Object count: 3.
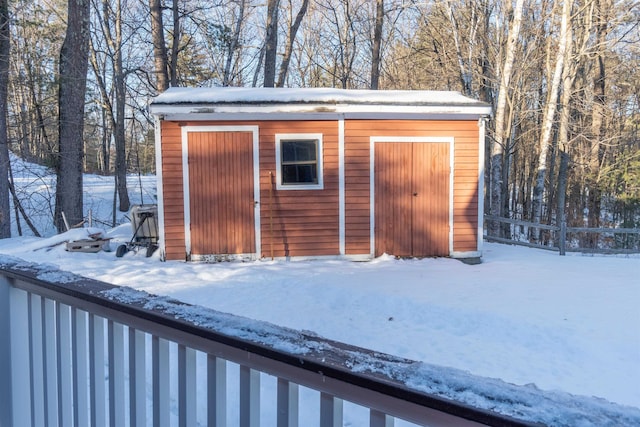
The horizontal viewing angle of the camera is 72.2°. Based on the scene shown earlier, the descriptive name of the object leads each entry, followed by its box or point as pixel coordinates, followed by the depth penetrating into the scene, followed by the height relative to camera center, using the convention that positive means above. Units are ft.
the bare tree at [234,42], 51.11 +17.65
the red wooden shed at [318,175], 26.30 +0.99
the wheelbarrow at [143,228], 28.63 -2.39
